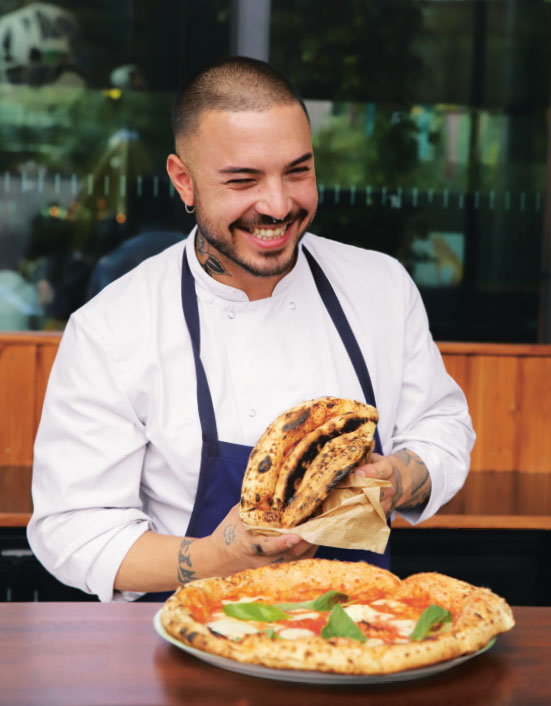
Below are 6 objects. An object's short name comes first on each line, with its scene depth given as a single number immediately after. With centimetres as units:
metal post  295
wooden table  129
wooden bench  240
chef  175
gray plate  129
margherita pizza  129
